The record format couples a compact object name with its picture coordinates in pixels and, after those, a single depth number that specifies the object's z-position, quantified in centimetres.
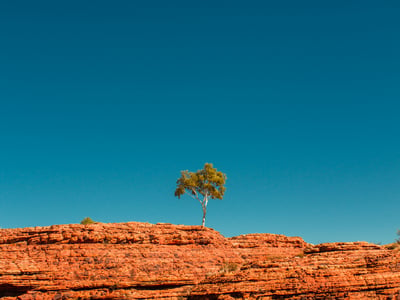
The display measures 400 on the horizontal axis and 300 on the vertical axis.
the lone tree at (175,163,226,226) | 4722
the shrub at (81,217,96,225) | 5019
